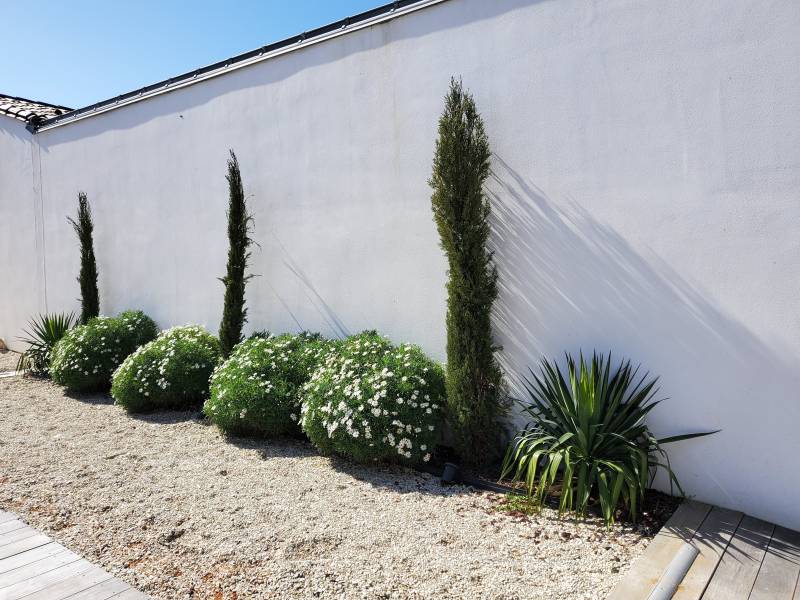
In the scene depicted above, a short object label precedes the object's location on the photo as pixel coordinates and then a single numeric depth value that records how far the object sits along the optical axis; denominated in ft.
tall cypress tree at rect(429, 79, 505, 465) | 14.76
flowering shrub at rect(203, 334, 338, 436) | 17.04
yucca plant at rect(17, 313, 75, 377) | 27.76
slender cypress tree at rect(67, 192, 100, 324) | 28.35
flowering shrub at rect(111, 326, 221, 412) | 20.43
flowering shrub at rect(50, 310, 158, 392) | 23.36
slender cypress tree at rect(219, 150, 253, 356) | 21.58
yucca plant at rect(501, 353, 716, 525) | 11.95
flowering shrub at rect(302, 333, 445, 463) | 14.46
